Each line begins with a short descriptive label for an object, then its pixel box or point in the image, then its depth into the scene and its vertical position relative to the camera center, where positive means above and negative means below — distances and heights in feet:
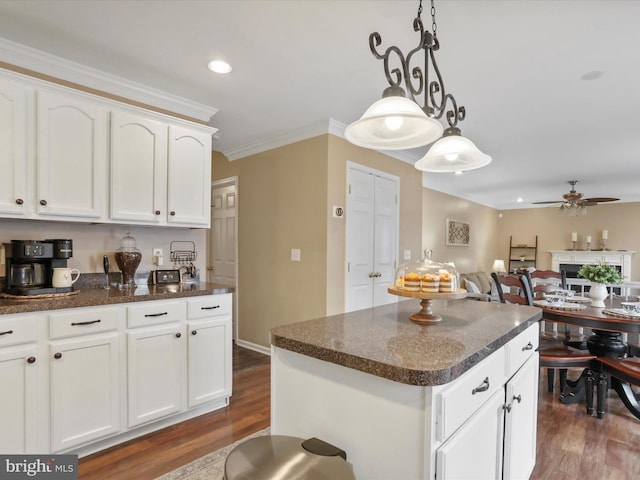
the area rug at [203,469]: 6.26 -4.26
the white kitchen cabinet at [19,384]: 5.76 -2.49
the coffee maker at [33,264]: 6.74 -0.57
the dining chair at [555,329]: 10.39 -2.98
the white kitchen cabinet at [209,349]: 8.11 -2.68
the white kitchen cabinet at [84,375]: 6.28 -2.60
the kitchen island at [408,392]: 3.26 -1.66
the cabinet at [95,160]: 6.81 +1.69
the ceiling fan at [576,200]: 19.23 +2.20
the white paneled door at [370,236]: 12.01 +0.08
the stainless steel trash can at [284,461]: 3.04 -2.05
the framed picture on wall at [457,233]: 23.48 +0.39
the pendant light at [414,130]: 4.33 +1.54
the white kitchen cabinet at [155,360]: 7.18 -2.63
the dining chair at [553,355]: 8.66 -2.91
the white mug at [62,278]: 7.04 -0.85
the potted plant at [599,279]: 10.48 -1.15
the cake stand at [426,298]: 4.88 -0.82
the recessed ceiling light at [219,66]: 7.77 +3.82
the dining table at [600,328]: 8.62 -2.16
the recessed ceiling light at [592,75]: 7.93 +3.77
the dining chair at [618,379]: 7.89 -3.43
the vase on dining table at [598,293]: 10.74 -1.62
